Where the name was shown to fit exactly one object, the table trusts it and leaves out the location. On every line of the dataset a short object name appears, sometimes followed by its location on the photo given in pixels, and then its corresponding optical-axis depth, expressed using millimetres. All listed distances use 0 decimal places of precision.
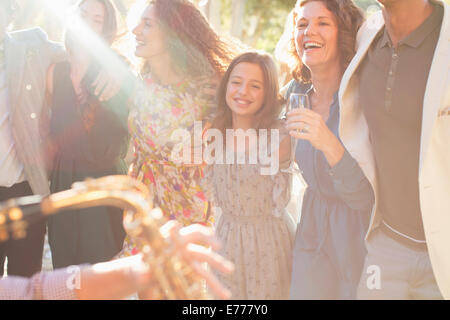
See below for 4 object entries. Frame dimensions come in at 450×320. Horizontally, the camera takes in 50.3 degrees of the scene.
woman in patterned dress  3652
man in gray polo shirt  2238
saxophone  1201
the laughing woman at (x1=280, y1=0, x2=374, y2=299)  2838
